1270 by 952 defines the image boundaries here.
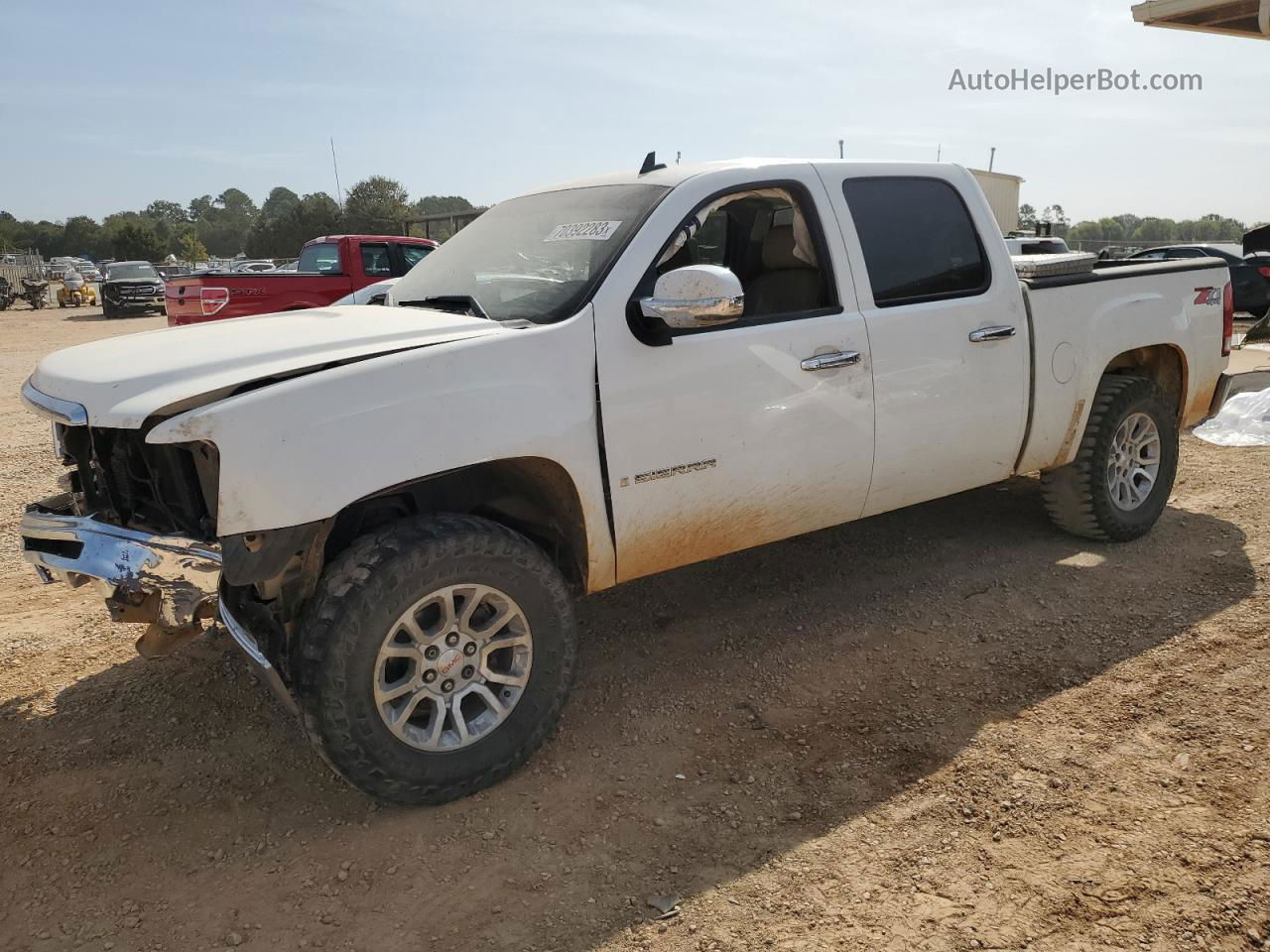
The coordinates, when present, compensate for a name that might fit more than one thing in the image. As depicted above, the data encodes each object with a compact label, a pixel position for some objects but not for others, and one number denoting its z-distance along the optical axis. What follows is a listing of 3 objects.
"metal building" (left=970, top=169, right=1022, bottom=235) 33.44
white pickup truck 2.76
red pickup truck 10.88
